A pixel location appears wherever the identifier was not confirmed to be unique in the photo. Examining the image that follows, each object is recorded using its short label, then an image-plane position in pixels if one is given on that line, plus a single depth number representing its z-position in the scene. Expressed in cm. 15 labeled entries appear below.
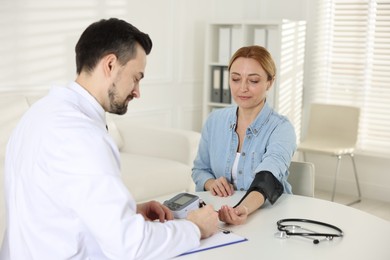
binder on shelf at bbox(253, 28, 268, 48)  532
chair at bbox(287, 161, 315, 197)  251
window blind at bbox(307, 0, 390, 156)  509
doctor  143
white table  167
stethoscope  181
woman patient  240
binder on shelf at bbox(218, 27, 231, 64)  550
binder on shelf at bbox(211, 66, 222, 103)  557
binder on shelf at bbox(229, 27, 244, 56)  544
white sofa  388
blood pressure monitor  198
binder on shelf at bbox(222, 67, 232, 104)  553
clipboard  168
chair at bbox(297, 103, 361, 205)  493
